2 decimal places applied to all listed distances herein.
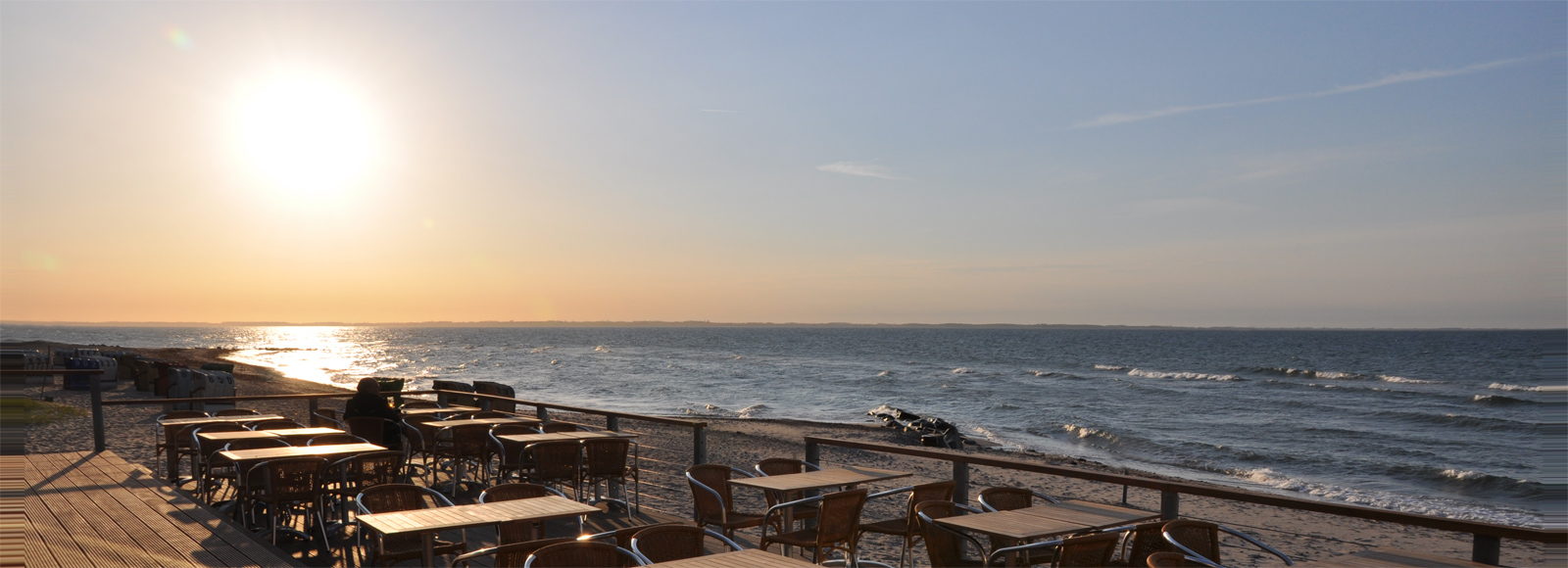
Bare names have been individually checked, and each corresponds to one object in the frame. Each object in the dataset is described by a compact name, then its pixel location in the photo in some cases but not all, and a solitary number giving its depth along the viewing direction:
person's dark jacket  7.68
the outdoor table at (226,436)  6.31
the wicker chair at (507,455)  6.93
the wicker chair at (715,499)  5.25
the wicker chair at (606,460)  6.82
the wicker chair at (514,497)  4.06
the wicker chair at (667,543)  3.41
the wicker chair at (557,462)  6.56
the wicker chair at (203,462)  6.13
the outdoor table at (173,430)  7.34
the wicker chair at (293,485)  5.27
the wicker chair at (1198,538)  3.86
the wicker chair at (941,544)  4.23
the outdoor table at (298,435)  6.93
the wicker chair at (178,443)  7.31
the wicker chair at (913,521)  4.93
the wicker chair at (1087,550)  3.59
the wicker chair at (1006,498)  4.90
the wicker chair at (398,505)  4.25
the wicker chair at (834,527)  4.57
